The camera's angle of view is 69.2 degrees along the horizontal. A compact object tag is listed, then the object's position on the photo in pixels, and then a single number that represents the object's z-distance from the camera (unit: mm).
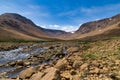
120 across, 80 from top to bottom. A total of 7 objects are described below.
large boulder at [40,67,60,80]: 5228
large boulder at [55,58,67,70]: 6921
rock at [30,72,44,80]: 5632
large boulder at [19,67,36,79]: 6360
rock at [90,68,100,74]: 5651
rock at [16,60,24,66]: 10194
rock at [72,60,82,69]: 7073
